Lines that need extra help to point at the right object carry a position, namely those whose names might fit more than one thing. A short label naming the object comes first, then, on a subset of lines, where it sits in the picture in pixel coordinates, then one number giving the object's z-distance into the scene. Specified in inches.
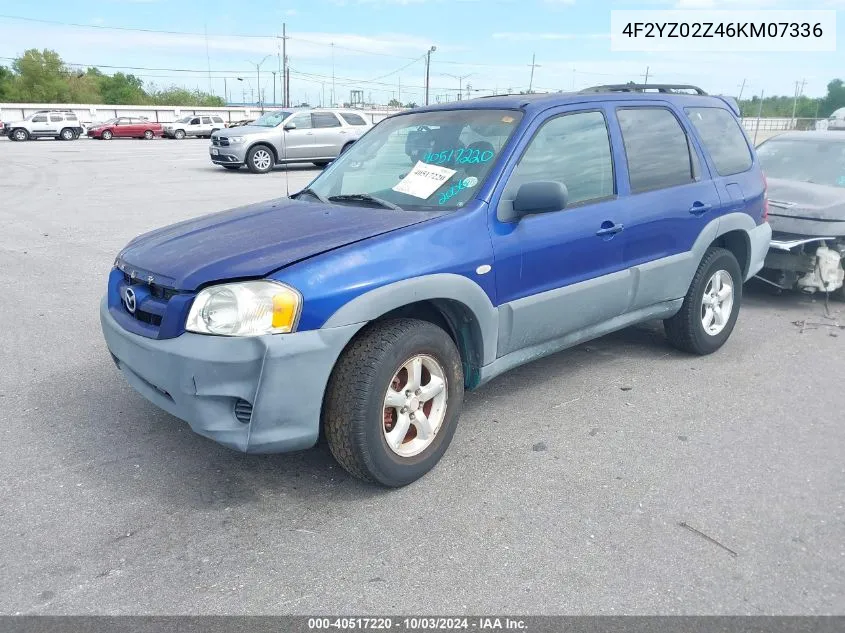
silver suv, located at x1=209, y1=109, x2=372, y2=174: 743.7
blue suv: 116.6
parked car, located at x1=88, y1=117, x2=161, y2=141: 1601.9
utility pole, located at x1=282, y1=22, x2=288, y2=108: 2688.5
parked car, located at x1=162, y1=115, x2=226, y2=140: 1733.5
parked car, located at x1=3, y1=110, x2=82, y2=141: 1456.7
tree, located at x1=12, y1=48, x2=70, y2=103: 3117.6
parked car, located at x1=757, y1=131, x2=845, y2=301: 256.8
